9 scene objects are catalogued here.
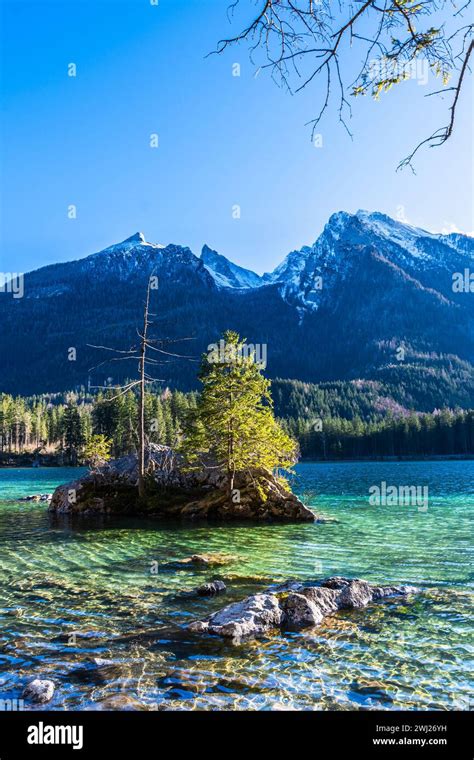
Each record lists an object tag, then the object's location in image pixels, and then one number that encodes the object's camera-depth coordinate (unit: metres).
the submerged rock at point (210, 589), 12.77
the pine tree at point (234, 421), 30.08
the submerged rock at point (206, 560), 16.61
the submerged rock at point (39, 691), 7.02
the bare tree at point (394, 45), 5.38
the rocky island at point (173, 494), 30.59
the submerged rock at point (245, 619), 9.77
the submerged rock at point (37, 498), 42.79
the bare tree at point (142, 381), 30.31
